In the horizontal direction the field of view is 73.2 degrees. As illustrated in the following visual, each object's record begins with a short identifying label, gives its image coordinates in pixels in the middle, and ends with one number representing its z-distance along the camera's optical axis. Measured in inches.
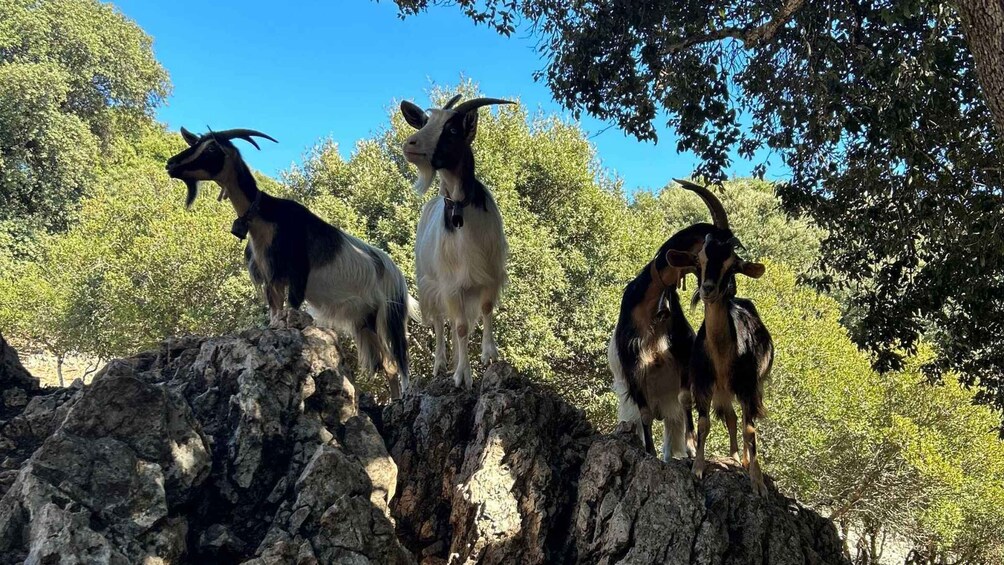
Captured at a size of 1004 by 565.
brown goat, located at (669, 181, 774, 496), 162.1
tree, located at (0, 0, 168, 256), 821.2
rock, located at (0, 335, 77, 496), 156.6
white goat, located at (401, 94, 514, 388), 194.7
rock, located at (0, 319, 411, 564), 123.6
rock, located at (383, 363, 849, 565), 150.6
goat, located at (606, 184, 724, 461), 188.9
